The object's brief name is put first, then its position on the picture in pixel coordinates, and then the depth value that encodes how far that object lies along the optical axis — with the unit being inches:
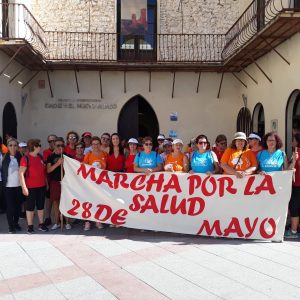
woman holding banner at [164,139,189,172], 265.6
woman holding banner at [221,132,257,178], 252.1
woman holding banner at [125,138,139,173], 283.1
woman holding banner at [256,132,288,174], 249.9
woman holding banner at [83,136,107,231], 281.3
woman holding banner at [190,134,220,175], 257.9
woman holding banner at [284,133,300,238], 257.9
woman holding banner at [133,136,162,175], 271.0
